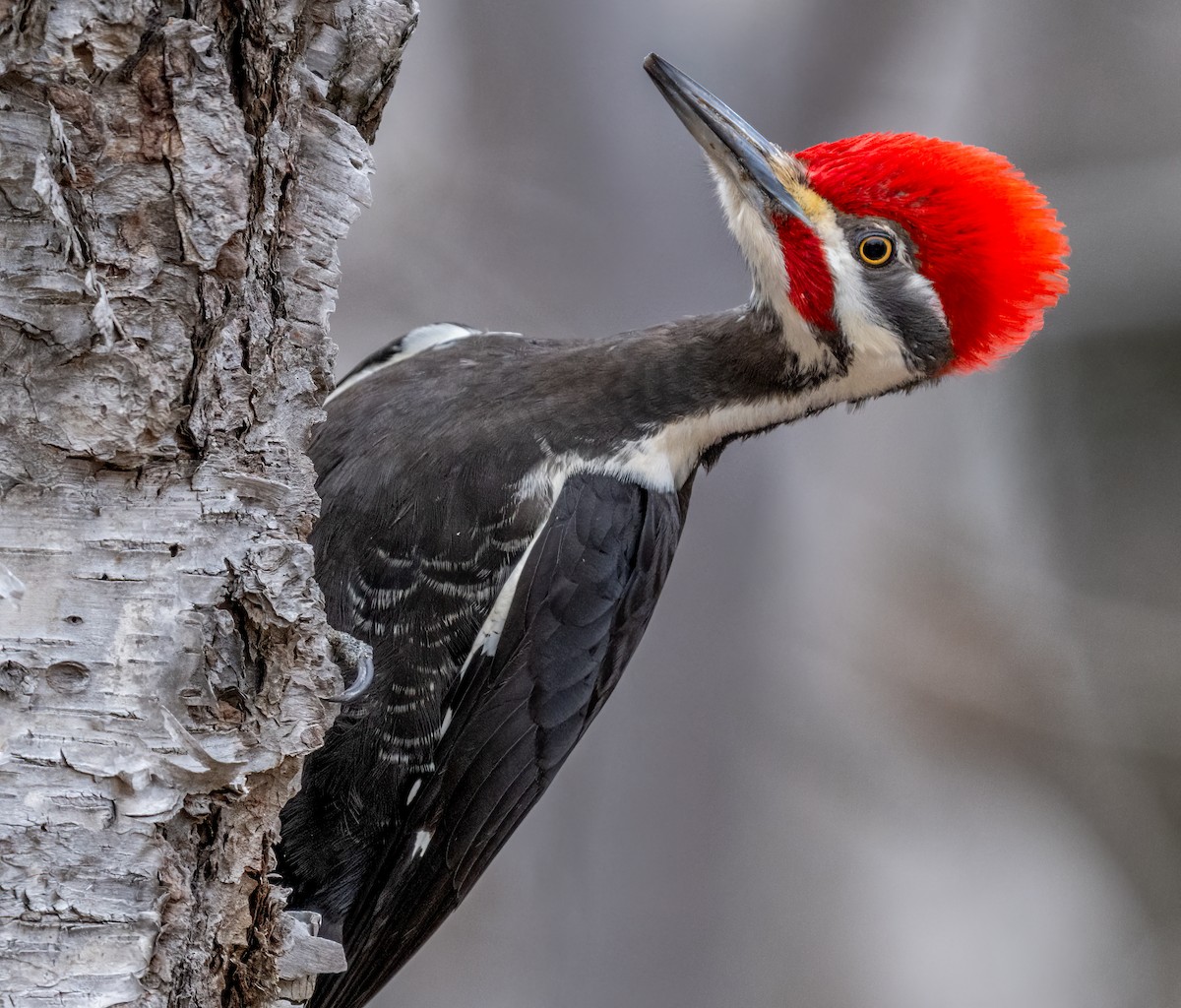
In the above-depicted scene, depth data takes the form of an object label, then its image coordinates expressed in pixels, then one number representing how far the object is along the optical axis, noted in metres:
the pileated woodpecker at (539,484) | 6.89
